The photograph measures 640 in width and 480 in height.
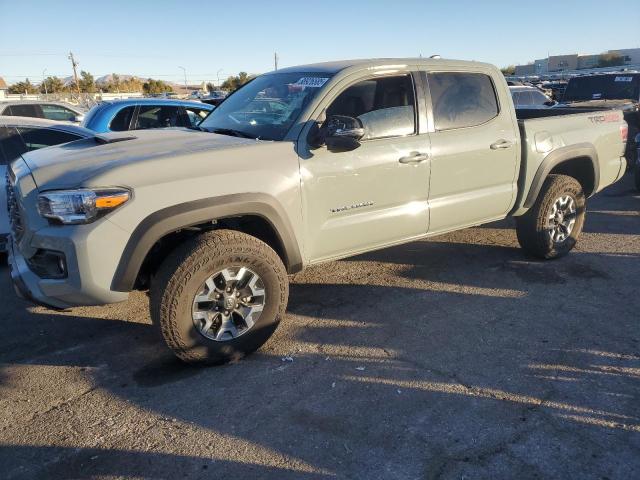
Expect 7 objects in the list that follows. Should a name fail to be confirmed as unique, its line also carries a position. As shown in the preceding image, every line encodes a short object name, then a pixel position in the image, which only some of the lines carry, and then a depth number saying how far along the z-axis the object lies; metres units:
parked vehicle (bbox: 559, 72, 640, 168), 11.32
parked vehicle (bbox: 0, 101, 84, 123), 9.21
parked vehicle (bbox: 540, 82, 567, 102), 20.48
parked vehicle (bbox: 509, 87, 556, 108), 14.08
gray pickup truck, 3.09
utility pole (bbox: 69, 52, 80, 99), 59.76
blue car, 7.97
